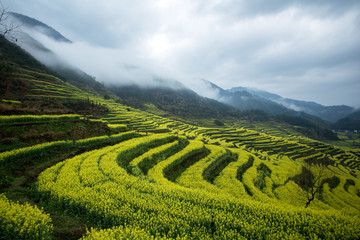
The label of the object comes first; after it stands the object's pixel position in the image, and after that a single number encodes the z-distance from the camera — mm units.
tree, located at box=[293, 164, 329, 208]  29603
